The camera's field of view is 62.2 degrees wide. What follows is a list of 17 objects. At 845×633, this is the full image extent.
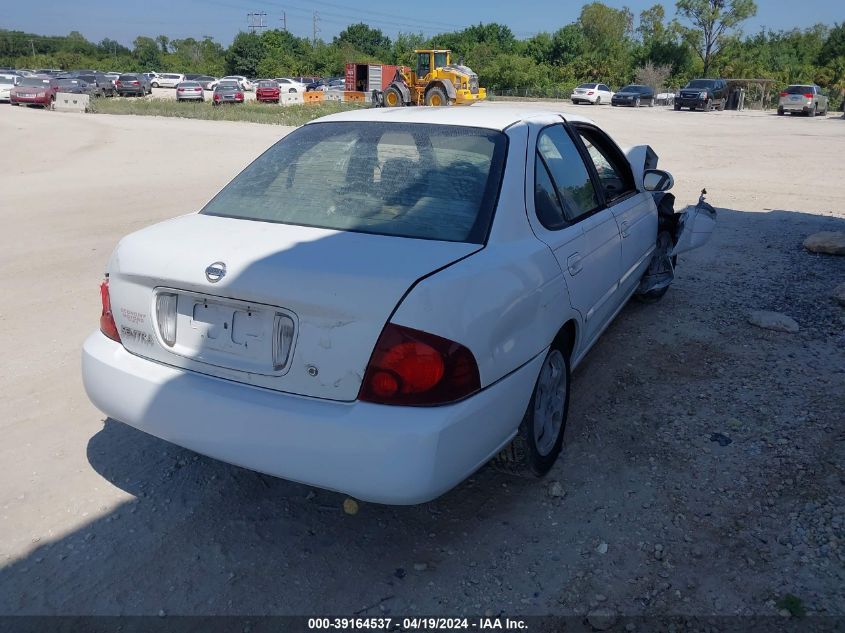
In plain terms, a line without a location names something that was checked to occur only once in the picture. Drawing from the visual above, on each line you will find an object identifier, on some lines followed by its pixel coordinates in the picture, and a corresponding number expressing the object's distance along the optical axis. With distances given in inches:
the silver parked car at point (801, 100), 1525.6
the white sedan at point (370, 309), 93.0
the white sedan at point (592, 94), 1862.7
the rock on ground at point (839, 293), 222.7
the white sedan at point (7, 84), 1542.8
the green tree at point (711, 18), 2802.7
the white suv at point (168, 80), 2438.5
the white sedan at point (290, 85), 2030.0
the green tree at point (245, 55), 3147.1
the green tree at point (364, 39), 4148.6
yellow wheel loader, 1281.3
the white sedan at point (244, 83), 2171.4
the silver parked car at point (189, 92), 1681.8
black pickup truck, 1638.8
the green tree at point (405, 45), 3299.5
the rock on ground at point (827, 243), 282.8
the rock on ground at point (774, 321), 203.0
